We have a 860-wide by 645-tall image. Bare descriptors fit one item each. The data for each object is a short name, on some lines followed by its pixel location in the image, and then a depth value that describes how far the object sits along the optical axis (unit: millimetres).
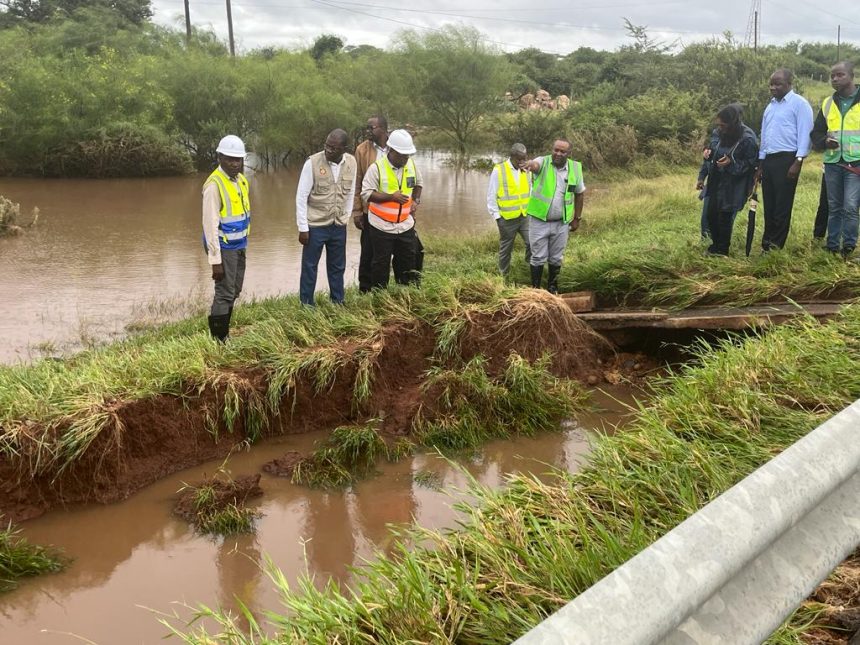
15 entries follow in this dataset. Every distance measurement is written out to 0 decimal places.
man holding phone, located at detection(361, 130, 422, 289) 7215
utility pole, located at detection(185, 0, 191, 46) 36025
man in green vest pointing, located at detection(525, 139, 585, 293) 7777
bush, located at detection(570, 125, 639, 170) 24000
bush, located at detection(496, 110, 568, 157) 28016
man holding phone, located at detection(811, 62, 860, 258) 6656
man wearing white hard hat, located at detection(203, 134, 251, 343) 6289
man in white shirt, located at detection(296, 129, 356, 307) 7176
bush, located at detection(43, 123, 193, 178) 22312
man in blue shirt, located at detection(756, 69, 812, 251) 7219
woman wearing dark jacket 7664
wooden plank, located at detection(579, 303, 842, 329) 5820
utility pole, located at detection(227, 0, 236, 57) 37094
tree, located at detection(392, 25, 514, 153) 31062
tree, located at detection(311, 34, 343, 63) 45344
